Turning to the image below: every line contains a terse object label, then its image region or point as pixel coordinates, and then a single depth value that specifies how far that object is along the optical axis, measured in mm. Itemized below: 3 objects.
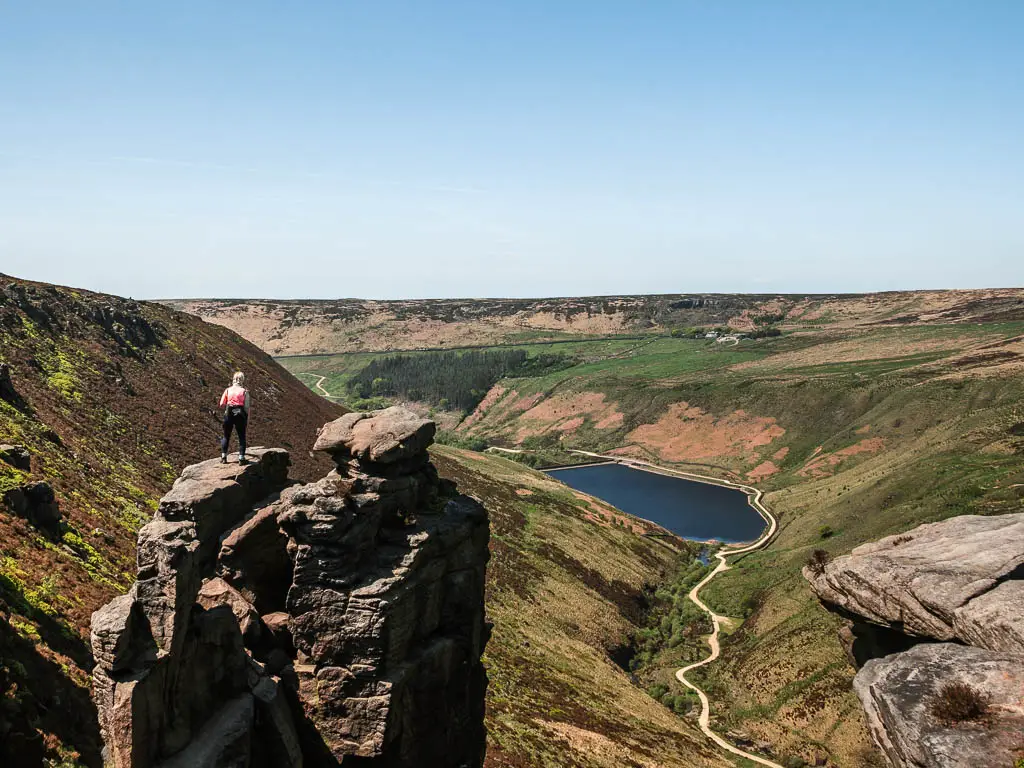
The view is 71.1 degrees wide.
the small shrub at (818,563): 35569
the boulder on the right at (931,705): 20064
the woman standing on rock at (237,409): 23953
